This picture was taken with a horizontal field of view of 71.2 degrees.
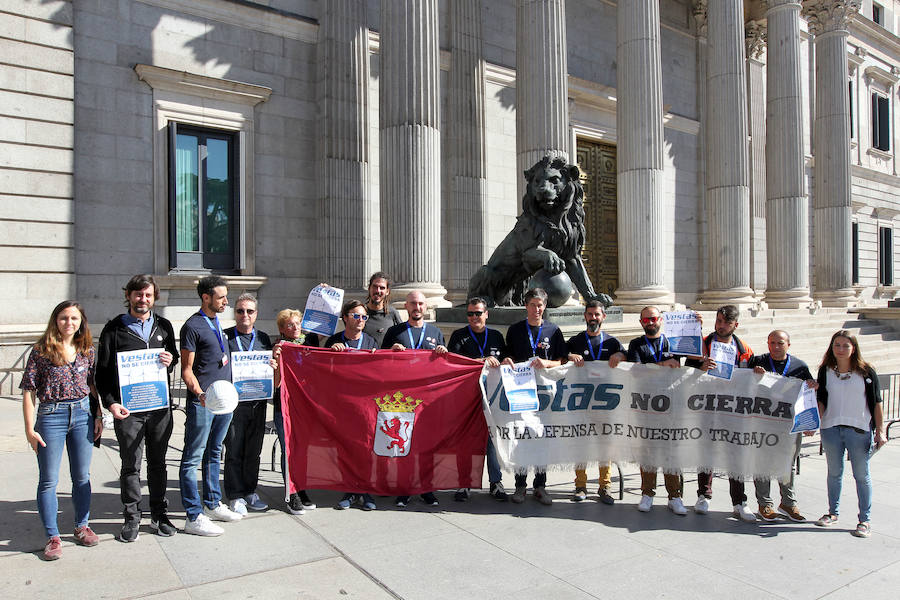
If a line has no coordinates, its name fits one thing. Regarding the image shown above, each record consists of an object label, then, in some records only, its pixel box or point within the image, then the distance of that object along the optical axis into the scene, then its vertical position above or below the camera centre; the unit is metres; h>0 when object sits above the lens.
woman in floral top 4.50 -0.77
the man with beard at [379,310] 6.59 -0.10
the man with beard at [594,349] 6.03 -0.50
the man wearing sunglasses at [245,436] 5.60 -1.20
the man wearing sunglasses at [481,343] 6.12 -0.43
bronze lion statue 9.05 +1.01
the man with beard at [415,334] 6.16 -0.33
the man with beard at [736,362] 5.66 -0.62
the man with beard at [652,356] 5.80 -0.57
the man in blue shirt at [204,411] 5.09 -0.89
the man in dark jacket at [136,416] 4.84 -0.88
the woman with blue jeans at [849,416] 5.27 -1.02
